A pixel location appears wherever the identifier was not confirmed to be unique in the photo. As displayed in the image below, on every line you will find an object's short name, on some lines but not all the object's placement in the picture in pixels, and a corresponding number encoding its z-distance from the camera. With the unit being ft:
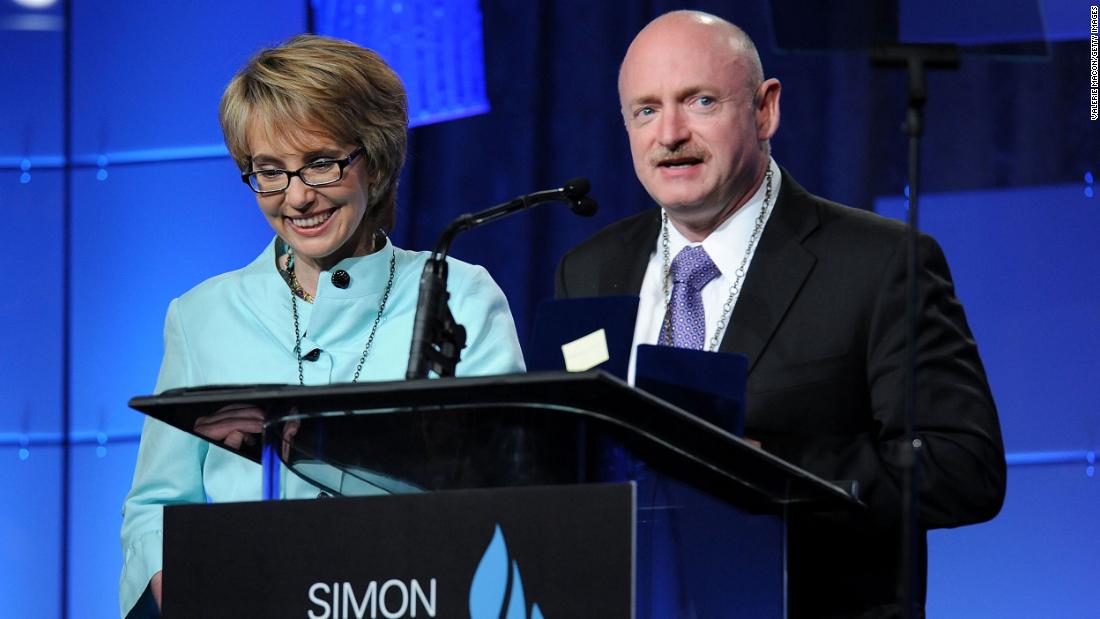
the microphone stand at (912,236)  13.34
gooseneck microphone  13.83
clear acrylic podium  13.10
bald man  14.66
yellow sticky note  13.52
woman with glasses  14.80
